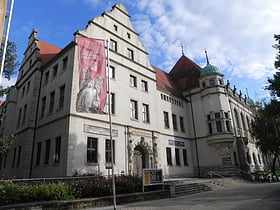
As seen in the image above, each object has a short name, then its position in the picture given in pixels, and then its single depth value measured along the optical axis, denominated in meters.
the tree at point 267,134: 29.80
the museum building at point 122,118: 17.97
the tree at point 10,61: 18.67
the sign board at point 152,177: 14.19
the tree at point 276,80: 18.72
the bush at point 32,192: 9.51
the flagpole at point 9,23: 8.73
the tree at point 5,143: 12.22
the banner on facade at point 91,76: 12.32
